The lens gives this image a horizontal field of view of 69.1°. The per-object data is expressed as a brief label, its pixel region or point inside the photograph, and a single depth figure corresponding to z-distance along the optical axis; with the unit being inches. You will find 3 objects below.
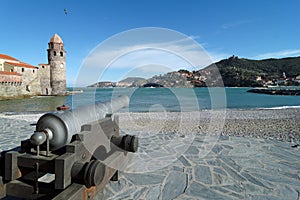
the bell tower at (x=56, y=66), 2208.4
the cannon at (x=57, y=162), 83.8
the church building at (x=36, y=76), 1721.2
